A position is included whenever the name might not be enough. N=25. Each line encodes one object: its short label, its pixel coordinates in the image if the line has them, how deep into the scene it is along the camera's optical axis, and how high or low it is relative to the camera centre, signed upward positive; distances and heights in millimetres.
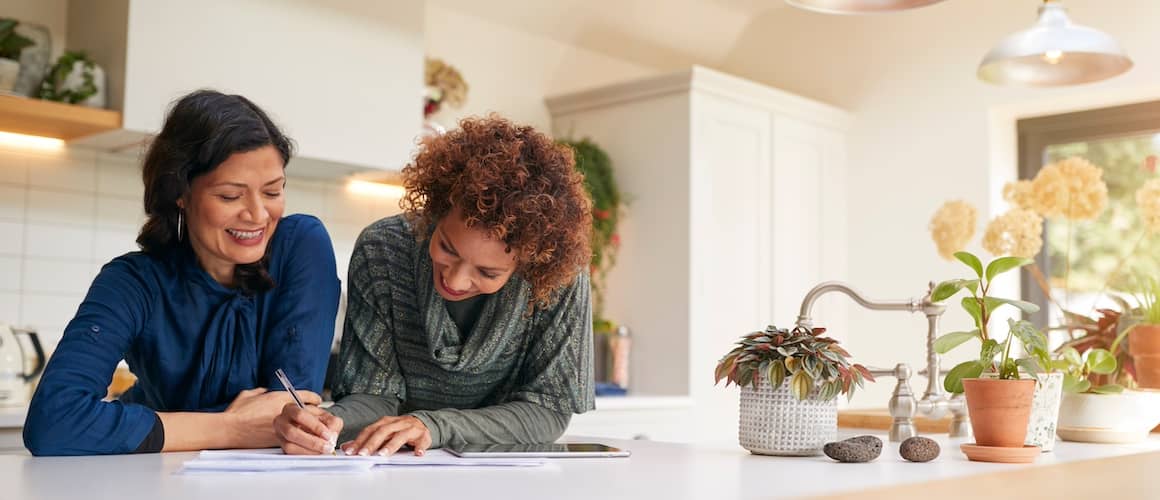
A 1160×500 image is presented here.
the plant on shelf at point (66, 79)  2986 +575
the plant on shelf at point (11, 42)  2977 +679
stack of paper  1213 -185
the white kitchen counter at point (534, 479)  1061 -189
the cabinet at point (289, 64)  3062 +690
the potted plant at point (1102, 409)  1973 -174
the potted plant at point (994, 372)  1570 -97
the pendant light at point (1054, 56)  2535 +605
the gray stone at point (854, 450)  1444 -187
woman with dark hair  1771 +26
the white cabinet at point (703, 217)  4246 +350
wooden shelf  2893 +467
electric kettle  2850 -204
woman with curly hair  1614 +4
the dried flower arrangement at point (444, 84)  4004 +781
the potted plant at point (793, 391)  1532 -118
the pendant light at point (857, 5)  2156 +586
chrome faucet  1907 -148
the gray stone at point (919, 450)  1479 -189
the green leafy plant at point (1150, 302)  2209 +18
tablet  1365 -190
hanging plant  4332 +351
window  4215 +469
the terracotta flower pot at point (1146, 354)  2217 -85
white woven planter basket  1531 -163
